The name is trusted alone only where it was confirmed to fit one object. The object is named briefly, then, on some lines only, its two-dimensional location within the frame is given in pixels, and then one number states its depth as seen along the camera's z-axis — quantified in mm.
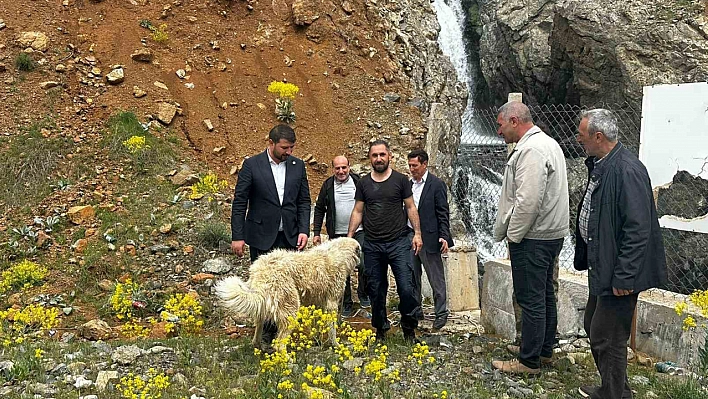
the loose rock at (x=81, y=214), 9773
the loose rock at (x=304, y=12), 14773
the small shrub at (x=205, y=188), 10375
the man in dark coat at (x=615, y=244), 4012
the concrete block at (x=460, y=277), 8008
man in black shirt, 5805
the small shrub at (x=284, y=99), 12602
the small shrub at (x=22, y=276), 8438
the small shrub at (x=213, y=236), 9391
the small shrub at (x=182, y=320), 5875
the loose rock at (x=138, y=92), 12240
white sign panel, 5609
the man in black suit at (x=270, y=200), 5922
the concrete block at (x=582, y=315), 5754
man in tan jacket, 4719
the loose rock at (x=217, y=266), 8963
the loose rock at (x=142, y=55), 12773
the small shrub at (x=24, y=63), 12094
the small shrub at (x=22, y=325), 5704
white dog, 4906
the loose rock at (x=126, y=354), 5059
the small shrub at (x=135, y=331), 6379
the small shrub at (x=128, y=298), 6712
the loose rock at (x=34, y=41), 12484
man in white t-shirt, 7129
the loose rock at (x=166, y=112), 12000
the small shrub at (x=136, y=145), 11016
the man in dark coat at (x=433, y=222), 7020
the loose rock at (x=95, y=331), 7062
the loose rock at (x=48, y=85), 11953
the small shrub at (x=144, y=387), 3971
